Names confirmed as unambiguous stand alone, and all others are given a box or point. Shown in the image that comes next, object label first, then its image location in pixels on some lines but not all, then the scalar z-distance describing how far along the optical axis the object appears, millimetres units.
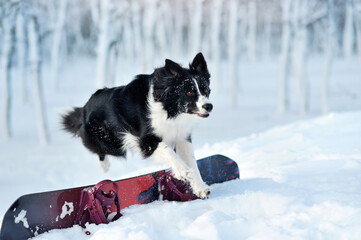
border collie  3424
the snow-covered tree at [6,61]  10766
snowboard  2787
